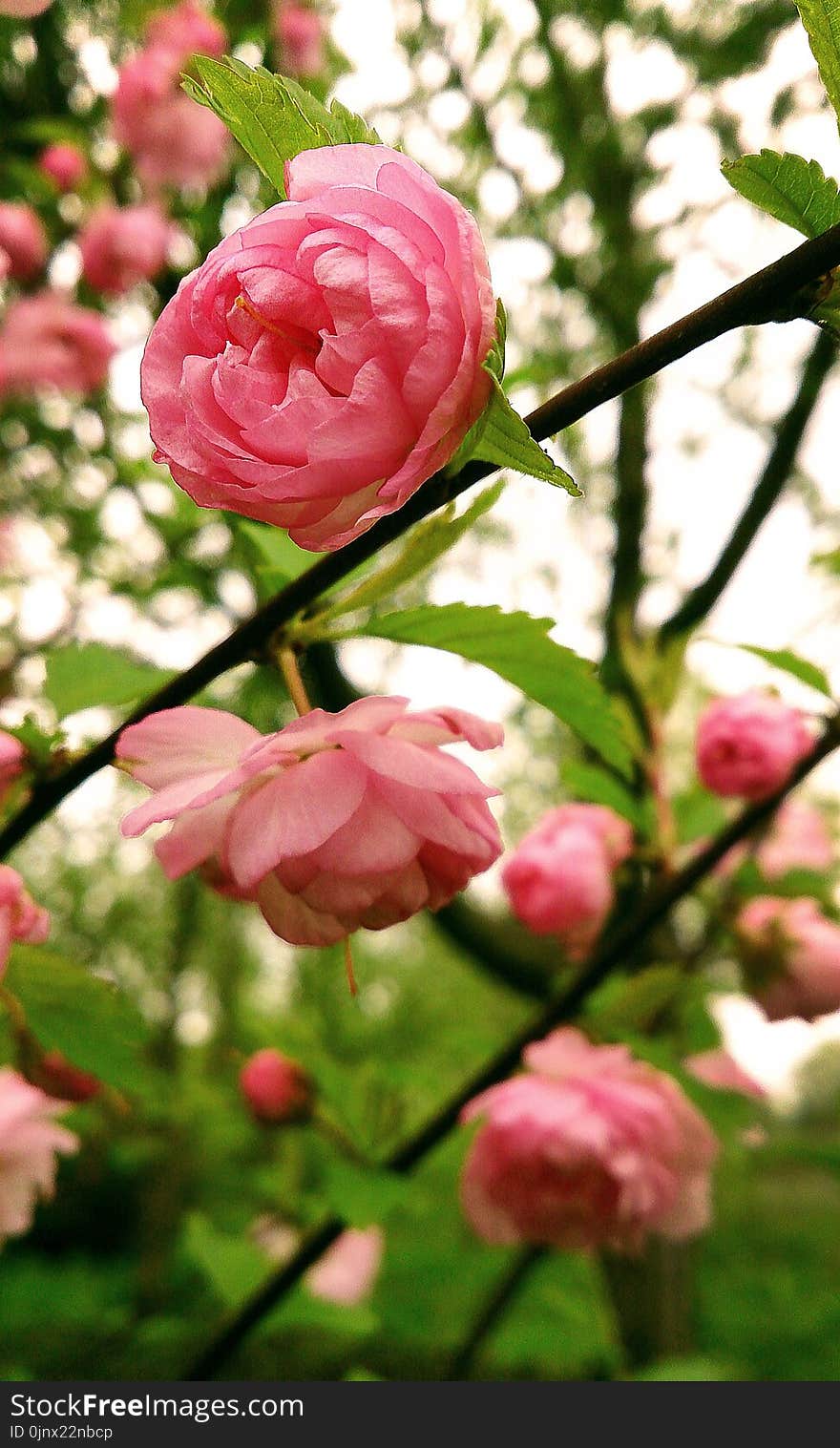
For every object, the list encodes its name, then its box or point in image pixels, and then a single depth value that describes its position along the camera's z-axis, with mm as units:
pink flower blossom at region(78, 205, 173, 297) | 577
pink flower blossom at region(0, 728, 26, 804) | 288
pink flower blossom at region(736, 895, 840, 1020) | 372
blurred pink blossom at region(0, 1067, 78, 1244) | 336
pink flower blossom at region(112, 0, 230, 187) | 577
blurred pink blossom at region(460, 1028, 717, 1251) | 355
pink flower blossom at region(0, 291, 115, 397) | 608
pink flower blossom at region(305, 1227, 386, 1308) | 477
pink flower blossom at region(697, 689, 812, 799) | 376
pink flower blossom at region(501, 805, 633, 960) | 386
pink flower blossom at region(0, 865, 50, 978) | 288
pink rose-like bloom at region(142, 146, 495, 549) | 235
